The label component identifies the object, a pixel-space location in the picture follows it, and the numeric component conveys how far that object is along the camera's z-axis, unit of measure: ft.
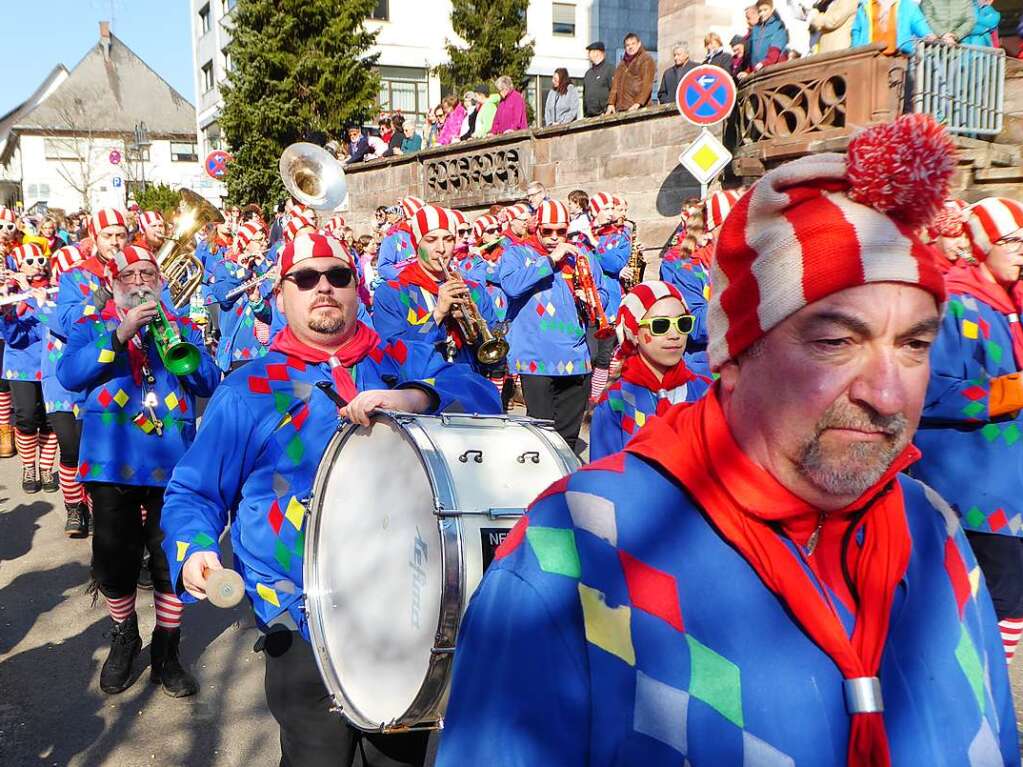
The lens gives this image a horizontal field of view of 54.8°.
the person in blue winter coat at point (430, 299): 17.98
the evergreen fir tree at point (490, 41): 104.27
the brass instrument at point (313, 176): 26.89
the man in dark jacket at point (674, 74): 42.32
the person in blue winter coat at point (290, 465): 8.84
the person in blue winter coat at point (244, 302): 28.04
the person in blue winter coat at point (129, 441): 14.46
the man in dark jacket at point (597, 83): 49.34
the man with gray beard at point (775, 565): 3.85
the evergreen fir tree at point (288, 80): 94.22
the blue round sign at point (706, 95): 31.86
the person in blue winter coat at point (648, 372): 13.19
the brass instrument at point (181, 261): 20.13
